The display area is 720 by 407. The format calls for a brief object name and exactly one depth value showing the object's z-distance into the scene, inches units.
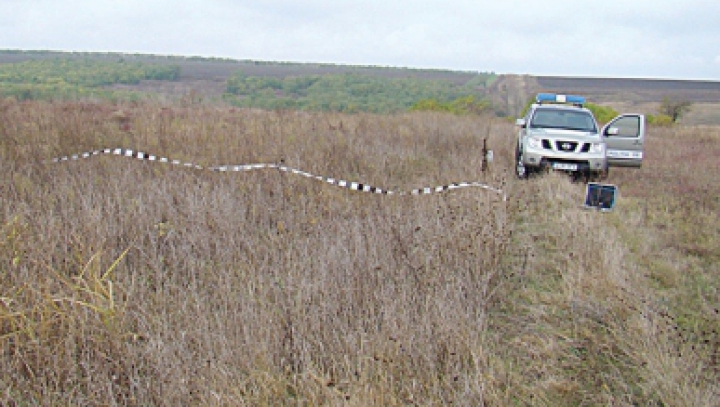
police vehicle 388.2
